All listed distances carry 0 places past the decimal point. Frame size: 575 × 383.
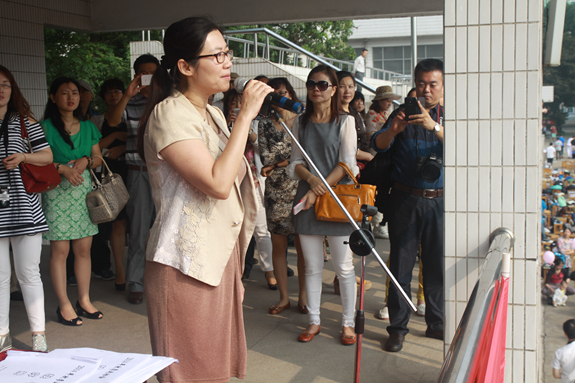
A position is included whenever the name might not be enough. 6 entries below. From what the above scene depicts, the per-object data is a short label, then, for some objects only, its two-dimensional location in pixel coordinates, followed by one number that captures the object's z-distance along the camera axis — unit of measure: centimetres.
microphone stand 201
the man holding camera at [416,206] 342
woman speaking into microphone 167
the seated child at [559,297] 942
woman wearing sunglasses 358
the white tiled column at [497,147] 211
